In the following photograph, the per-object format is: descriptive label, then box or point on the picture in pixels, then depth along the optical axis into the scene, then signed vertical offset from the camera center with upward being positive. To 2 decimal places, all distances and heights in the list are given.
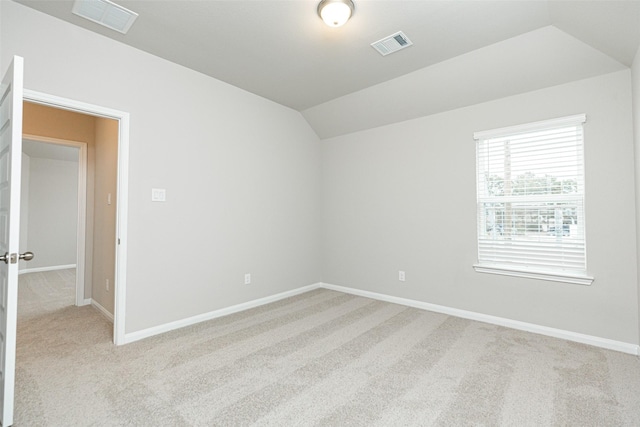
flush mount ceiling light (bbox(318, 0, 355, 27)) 2.18 +1.50
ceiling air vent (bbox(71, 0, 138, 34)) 2.27 +1.59
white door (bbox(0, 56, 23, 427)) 1.60 -0.17
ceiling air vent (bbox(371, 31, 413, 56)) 2.63 +1.57
